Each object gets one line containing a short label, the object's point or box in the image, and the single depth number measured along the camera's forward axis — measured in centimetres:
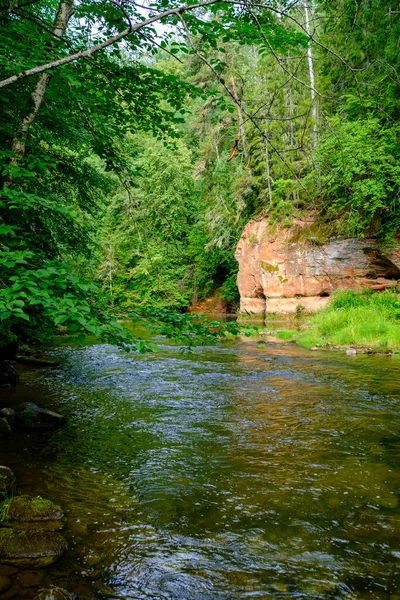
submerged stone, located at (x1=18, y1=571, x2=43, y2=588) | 297
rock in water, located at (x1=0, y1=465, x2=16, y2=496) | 414
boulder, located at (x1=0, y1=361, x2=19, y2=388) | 875
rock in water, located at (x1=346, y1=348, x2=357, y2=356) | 1335
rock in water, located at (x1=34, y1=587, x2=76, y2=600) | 278
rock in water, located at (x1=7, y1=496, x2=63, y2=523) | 372
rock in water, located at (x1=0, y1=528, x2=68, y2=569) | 320
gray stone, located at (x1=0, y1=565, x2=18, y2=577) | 305
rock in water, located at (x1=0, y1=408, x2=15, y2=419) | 646
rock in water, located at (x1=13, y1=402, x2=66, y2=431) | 634
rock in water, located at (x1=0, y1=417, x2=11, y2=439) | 594
